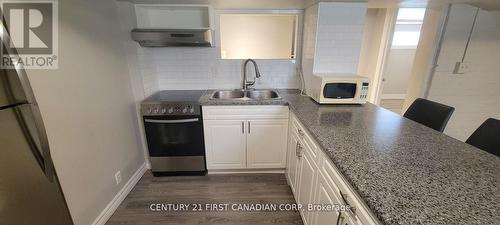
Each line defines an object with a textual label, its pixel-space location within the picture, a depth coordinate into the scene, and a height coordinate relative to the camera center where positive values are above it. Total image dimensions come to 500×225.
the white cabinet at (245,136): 2.07 -0.83
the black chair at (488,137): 1.20 -0.48
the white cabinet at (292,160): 1.74 -0.94
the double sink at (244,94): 2.54 -0.47
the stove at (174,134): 2.04 -0.80
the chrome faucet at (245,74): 2.38 -0.21
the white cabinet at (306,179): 1.34 -0.85
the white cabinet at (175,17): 2.17 +0.41
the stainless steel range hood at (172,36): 1.91 +0.18
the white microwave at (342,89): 1.80 -0.29
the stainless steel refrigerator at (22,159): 0.85 -0.47
